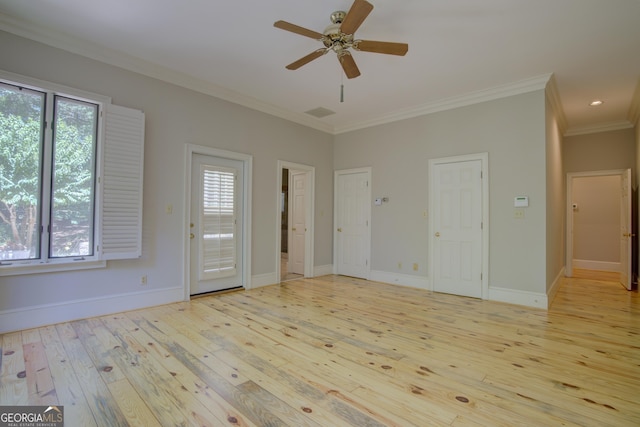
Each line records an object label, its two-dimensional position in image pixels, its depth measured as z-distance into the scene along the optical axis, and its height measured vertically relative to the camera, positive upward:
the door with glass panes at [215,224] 4.43 -0.06
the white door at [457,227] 4.65 -0.08
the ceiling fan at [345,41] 2.46 +1.64
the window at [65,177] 3.05 +0.46
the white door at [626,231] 5.31 -0.14
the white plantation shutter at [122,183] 3.50 +0.43
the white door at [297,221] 6.32 -0.01
